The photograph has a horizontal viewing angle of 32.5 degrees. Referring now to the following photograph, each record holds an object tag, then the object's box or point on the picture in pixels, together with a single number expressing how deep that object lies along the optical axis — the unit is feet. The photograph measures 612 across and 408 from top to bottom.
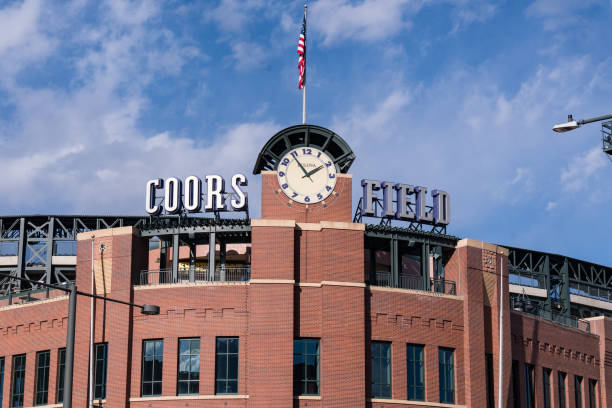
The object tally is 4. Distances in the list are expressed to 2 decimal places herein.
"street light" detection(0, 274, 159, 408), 124.57
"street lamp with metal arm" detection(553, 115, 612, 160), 109.17
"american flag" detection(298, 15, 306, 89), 224.12
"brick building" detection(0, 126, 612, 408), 193.67
